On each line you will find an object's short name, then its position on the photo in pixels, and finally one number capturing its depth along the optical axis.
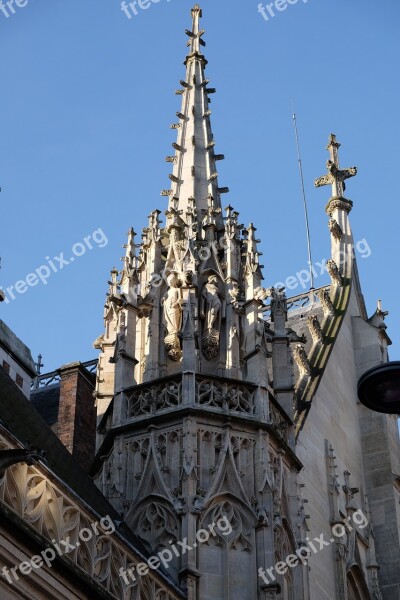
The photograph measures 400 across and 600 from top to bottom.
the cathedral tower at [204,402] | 19.89
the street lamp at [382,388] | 13.24
